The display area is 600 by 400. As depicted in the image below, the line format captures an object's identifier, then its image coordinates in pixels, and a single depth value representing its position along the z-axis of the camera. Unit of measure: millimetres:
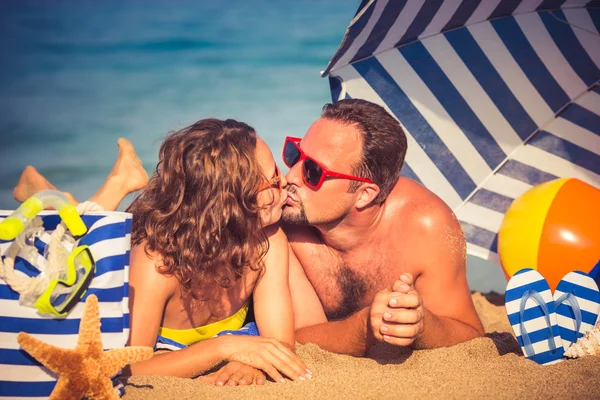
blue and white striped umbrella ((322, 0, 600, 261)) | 4375
